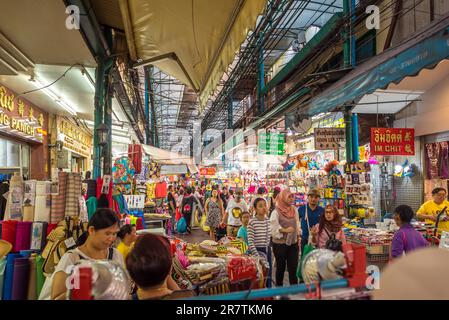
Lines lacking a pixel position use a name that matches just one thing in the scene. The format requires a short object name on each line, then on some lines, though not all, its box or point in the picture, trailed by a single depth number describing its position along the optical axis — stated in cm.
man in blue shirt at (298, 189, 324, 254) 567
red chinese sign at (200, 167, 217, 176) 1939
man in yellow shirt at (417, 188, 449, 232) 557
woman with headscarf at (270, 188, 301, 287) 514
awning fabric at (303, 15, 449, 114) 326
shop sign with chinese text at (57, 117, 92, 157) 834
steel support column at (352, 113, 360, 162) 777
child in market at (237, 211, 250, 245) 528
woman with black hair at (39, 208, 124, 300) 234
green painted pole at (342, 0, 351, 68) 733
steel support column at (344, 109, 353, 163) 769
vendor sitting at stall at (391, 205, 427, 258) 399
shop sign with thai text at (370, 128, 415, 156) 728
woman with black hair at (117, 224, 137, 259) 380
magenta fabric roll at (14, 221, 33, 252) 304
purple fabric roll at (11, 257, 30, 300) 267
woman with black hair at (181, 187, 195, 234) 1196
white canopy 1188
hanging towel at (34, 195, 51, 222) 322
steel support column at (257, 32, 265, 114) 1406
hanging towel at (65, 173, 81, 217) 328
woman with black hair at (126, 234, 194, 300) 175
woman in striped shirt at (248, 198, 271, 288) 509
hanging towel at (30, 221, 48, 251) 301
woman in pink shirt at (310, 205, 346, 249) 471
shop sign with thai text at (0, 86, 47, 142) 545
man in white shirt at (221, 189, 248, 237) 774
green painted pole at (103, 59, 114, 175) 492
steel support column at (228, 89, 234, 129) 1829
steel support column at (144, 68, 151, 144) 1100
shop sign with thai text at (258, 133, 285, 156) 1070
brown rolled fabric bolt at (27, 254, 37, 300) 271
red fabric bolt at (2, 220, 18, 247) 303
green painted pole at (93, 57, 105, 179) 466
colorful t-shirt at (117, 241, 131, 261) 371
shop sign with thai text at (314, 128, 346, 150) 775
